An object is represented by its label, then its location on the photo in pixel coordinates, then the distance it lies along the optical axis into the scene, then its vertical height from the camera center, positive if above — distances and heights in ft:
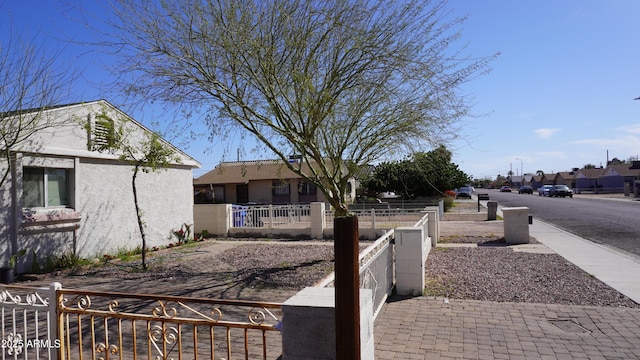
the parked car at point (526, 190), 245.06 -3.73
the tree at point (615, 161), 407.85 +20.55
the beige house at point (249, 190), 112.98 -0.21
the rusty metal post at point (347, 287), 8.47 -2.01
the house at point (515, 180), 486.92 +4.71
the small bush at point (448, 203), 107.80 -4.56
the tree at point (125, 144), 35.58 +4.16
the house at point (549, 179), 352.16 +3.62
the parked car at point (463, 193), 185.76 -3.68
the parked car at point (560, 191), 173.88 -3.48
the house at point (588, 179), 263.41 +2.33
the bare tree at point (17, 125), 28.40 +4.79
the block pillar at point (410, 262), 24.38 -4.40
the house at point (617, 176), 231.91 +3.05
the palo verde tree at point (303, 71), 20.06 +5.92
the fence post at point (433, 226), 44.50 -4.29
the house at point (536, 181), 379.55 +2.09
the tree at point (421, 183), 95.48 +0.61
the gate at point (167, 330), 11.85 -6.37
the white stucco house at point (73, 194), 32.68 -0.15
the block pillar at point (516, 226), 45.42 -4.55
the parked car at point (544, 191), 194.86 -3.60
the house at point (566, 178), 310.24 +3.57
